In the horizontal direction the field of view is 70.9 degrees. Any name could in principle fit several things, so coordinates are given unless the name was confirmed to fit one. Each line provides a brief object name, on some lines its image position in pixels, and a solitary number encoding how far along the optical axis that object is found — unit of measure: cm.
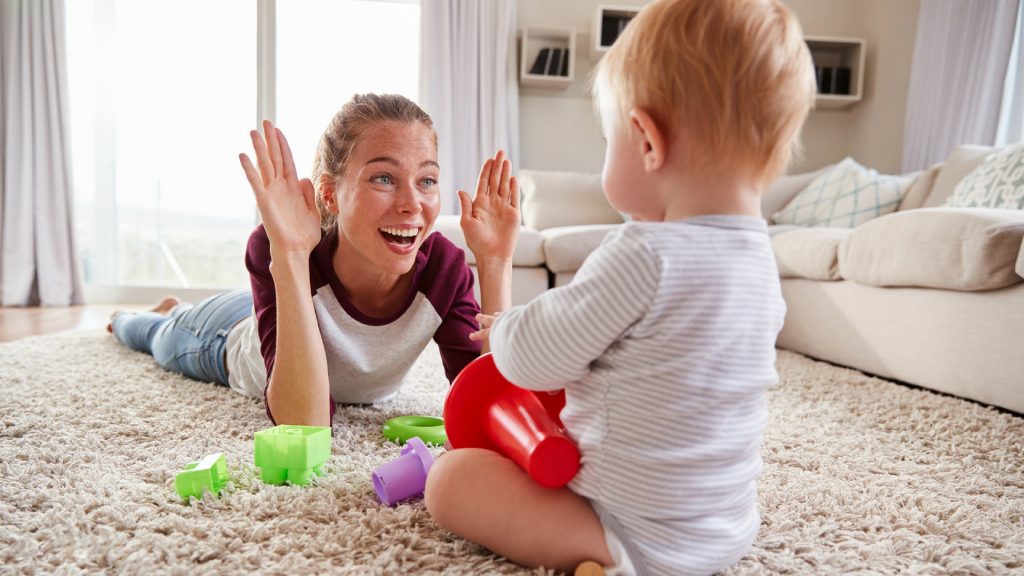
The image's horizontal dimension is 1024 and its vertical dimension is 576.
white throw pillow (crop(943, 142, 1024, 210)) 229
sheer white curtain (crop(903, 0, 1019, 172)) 358
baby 70
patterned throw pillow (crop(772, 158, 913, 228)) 328
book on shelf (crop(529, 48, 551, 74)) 440
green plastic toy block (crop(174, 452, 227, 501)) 97
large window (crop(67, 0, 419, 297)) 426
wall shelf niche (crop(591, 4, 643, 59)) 426
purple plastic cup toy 98
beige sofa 172
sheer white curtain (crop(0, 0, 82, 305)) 393
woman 123
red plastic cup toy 76
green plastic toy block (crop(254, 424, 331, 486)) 103
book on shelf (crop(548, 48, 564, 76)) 441
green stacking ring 130
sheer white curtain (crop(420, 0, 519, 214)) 444
